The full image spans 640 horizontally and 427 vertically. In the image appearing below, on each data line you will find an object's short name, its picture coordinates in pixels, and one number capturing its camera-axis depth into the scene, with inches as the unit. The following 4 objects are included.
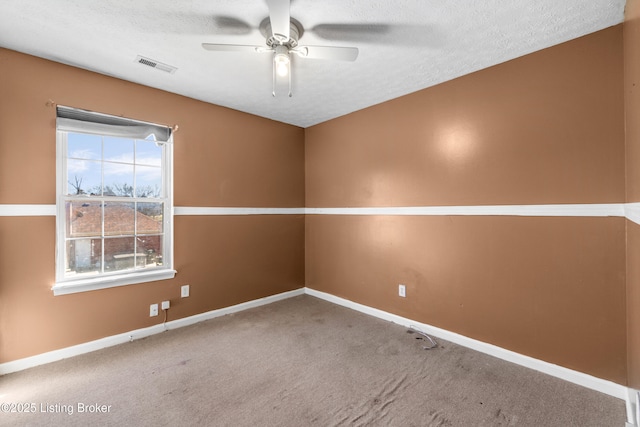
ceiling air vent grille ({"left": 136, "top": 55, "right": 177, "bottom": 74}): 92.3
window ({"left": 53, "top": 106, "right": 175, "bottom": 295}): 97.4
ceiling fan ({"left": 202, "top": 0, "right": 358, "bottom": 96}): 70.9
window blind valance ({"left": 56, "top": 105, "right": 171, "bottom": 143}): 95.9
